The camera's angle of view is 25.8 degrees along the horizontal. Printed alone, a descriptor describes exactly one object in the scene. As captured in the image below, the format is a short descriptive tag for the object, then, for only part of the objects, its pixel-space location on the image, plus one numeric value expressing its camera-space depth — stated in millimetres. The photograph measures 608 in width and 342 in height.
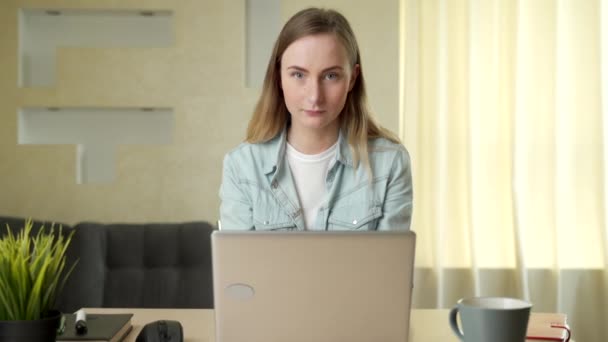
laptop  1958
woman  2525
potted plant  1970
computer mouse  2107
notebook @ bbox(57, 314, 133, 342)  2185
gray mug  1882
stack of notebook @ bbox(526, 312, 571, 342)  2205
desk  2288
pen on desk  2225
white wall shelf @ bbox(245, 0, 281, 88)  3812
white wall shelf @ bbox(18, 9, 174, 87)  3789
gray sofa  3258
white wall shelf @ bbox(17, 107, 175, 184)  3801
